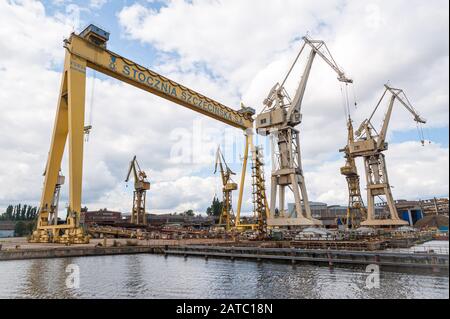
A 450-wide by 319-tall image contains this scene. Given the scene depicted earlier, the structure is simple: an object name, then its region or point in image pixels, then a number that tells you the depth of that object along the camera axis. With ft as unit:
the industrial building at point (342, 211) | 186.27
